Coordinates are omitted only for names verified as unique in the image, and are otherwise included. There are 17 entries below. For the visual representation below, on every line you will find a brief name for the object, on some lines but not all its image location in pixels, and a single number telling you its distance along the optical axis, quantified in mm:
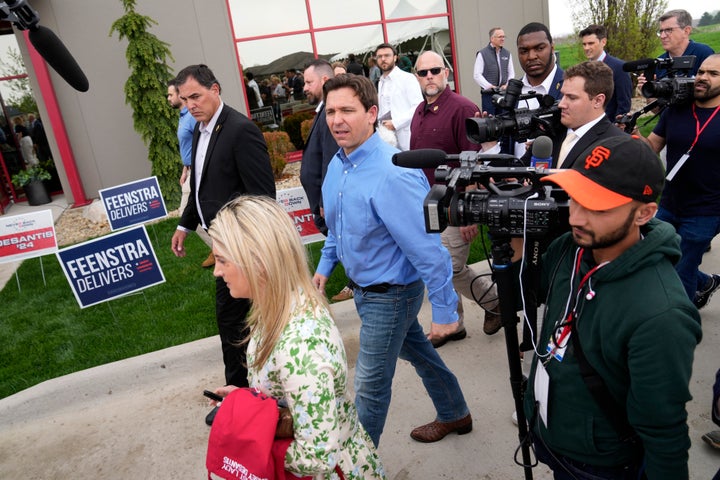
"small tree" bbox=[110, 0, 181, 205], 10188
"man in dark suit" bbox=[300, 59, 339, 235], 4367
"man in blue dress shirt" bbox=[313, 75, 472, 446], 2629
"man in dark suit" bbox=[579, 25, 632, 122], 6031
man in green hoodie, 1592
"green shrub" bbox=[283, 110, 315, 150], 13281
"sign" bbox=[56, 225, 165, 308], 5129
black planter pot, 12922
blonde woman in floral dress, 1766
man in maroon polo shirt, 4379
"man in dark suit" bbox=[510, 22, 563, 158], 4125
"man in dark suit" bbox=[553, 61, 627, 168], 3112
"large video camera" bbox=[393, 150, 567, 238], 1809
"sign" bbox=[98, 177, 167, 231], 7180
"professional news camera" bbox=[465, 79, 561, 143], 2937
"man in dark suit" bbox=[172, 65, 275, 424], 3699
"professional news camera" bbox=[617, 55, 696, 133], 3770
